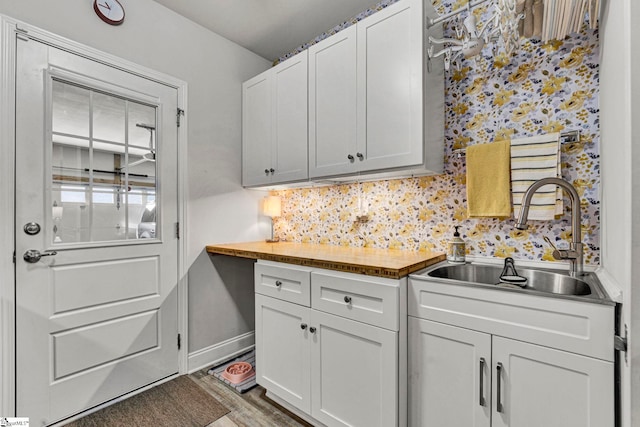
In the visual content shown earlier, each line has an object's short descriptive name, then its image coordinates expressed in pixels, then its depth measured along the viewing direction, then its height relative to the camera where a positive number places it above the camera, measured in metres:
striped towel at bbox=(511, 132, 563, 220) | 1.50 +0.22
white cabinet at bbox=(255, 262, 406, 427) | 1.40 -0.72
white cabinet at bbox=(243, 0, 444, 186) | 1.65 +0.67
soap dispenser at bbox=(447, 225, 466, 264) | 1.75 -0.22
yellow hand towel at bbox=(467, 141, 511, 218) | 1.63 +0.18
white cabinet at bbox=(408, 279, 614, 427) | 1.04 -0.58
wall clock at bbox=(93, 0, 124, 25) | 1.85 +1.25
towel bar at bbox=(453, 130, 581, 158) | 1.48 +0.37
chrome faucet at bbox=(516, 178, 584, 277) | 1.34 -0.04
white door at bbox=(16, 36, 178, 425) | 1.63 -0.12
